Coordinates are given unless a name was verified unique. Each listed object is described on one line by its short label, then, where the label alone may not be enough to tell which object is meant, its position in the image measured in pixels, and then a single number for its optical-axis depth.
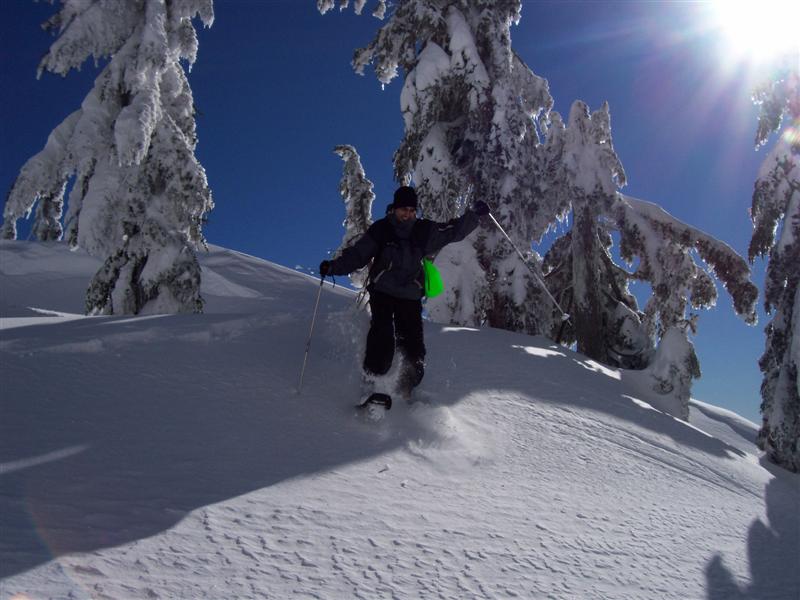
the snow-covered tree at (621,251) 12.93
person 4.91
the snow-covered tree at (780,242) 8.38
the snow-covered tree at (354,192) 19.48
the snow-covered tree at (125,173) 12.89
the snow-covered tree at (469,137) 11.73
